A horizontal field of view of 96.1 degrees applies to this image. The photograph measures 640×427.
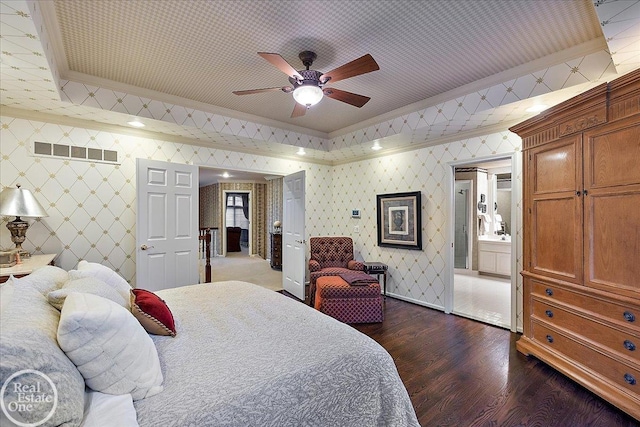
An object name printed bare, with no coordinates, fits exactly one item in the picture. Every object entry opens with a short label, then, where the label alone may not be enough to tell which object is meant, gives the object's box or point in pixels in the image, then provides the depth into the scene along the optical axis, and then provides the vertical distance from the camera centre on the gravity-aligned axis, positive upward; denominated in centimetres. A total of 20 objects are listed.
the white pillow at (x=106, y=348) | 100 -49
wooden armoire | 196 -20
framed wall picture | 429 -9
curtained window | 1027 +17
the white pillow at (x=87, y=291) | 131 -38
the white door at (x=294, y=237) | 445 -36
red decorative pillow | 154 -55
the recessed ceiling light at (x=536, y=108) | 290 +109
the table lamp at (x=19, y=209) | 255 +5
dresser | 681 -86
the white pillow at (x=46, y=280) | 143 -35
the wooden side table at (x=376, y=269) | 427 -81
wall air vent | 308 +70
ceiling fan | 212 +110
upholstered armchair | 459 -61
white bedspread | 106 -68
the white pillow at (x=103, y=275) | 174 -39
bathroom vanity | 590 -87
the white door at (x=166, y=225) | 346 -13
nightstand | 225 -43
